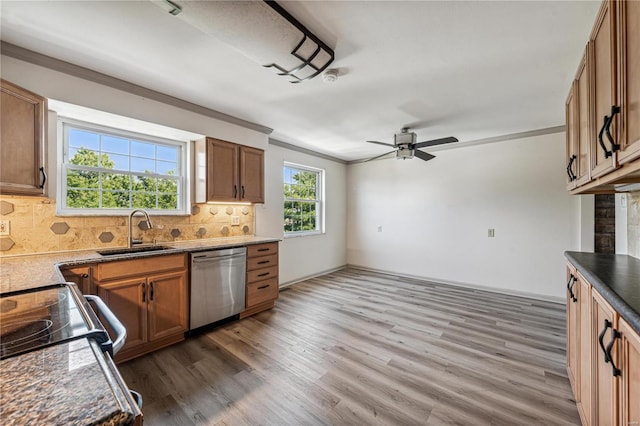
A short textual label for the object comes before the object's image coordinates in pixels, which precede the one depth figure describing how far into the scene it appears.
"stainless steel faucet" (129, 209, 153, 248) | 2.65
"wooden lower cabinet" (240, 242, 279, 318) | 3.23
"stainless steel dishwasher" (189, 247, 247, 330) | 2.69
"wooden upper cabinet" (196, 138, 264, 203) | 3.15
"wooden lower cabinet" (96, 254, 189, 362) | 2.15
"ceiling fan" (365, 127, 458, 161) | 3.56
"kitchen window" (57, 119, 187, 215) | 2.49
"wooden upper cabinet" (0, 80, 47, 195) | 1.72
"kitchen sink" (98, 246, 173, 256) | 2.41
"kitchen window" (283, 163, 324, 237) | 4.82
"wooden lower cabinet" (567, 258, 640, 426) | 0.89
